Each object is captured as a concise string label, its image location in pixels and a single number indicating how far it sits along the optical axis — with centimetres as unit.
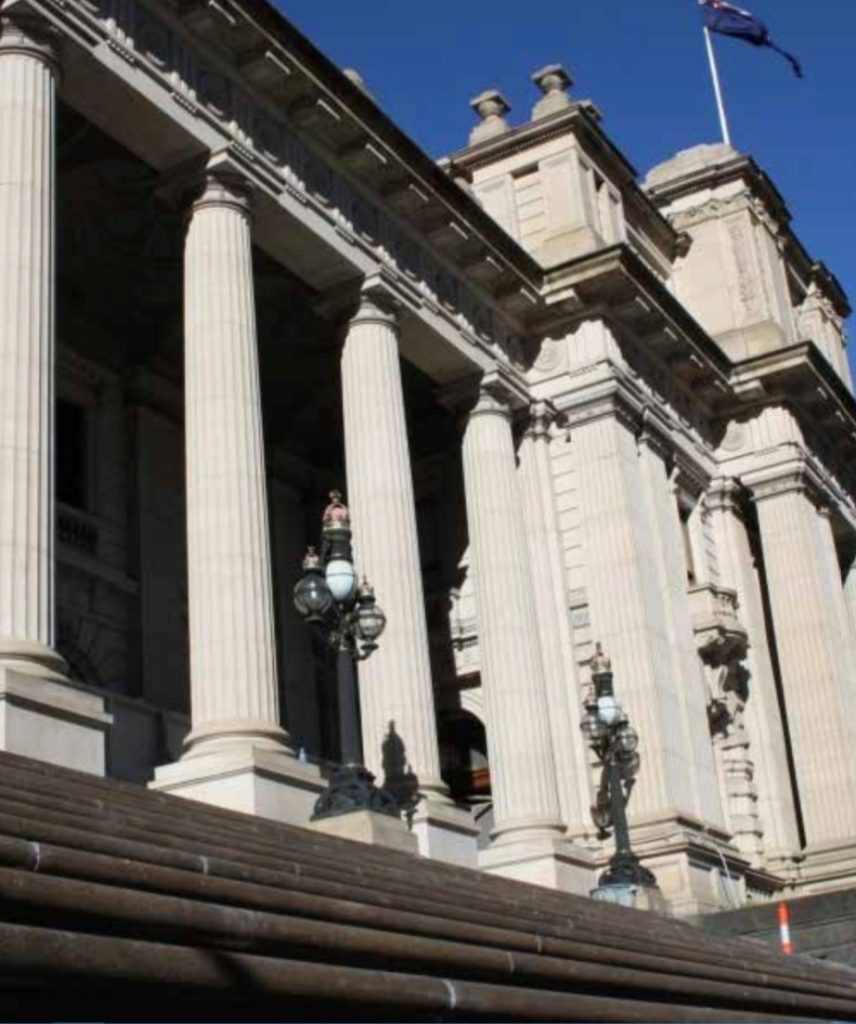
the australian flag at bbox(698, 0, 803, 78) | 3816
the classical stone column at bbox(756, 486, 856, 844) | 3012
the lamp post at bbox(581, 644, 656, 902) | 2172
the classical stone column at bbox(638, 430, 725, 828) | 2662
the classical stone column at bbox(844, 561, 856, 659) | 3569
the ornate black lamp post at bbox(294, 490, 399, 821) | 1642
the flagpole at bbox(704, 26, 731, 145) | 3869
